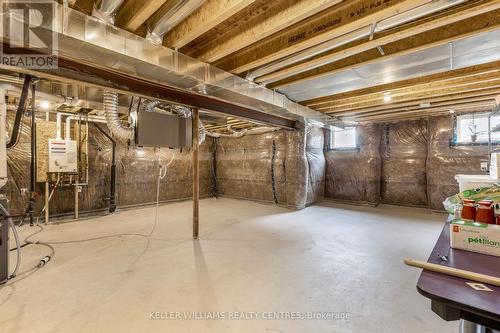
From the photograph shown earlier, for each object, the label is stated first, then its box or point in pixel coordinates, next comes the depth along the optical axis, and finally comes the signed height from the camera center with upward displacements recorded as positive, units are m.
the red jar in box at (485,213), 1.07 -0.22
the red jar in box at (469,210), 1.14 -0.22
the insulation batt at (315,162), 5.42 +0.11
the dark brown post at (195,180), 3.22 -0.20
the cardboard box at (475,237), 1.01 -0.32
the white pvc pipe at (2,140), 1.89 +0.22
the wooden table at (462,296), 0.64 -0.40
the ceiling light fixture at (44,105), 3.73 +1.05
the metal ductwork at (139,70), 1.70 +0.96
